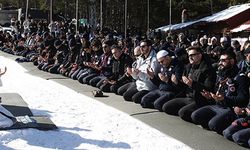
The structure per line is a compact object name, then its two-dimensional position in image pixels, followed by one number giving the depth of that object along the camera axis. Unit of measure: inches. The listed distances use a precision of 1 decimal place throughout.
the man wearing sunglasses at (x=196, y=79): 295.7
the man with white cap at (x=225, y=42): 480.3
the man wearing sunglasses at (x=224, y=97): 265.9
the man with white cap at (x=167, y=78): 336.1
